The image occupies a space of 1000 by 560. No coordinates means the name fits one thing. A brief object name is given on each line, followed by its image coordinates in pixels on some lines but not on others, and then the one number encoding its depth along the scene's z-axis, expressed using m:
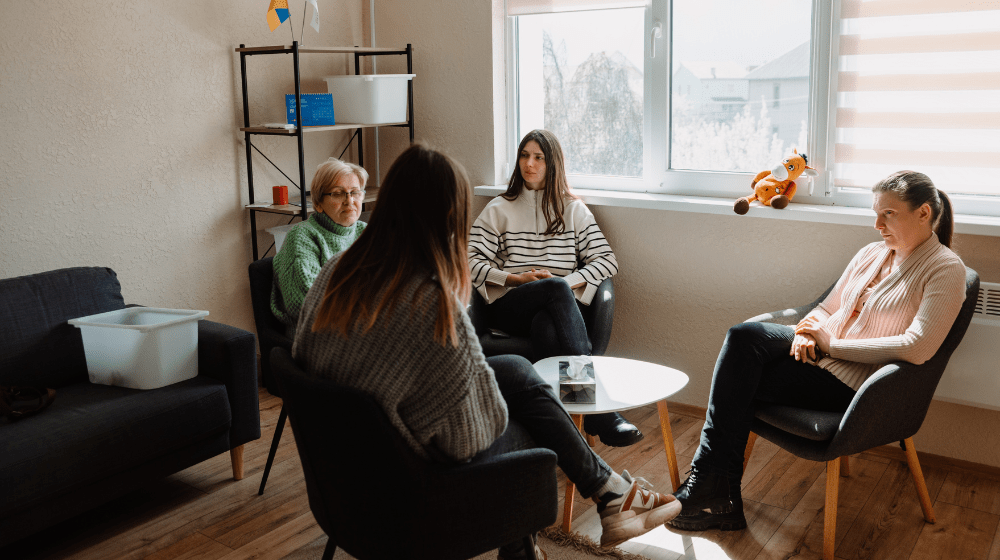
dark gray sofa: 2.21
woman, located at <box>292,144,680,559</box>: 1.60
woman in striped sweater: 3.27
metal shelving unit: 3.36
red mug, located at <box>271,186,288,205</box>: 3.57
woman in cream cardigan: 2.31
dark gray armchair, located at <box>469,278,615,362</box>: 3.08
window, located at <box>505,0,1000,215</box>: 2.80
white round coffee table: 2.33
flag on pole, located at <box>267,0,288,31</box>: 3.46
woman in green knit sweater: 2.73
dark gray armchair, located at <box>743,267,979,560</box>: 2.23
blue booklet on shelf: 3.51
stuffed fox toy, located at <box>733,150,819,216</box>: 3.04
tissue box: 2.34
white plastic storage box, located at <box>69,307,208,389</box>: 2.58
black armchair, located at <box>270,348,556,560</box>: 1.60
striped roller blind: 2.74
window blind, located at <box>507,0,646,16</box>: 3.48
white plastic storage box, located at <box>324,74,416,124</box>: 3.65
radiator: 2.61
